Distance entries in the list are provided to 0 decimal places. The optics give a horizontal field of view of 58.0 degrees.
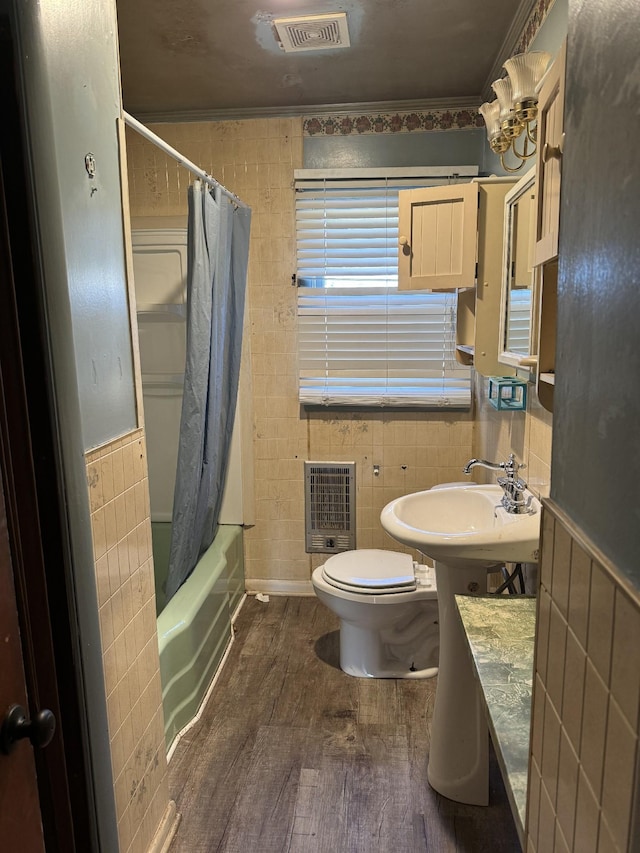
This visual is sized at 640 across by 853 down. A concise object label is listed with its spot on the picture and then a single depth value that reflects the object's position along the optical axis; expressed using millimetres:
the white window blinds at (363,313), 2822
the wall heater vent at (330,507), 3025
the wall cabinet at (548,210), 1130
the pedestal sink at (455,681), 1628
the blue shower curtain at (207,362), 2180
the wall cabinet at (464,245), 1947
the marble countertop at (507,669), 1041
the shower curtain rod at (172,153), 1574
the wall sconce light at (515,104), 1528
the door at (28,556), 924
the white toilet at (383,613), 2307
